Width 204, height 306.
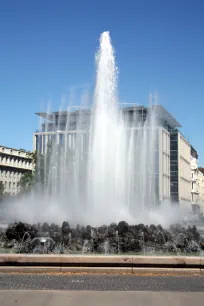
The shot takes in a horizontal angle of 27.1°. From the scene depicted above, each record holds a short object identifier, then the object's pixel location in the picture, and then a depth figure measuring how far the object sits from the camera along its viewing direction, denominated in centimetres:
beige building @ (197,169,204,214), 13308
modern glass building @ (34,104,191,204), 8488
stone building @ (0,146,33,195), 9669
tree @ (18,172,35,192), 6071
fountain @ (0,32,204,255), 1616
